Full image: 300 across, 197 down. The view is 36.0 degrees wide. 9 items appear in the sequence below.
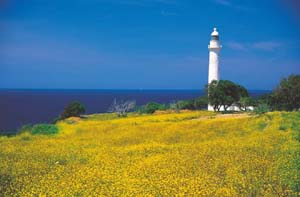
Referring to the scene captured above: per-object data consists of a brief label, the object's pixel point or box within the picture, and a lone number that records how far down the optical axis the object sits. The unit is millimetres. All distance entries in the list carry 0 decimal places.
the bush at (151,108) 45156
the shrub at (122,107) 48056
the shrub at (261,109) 28892
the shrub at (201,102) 45509
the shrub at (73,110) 50188
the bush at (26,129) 24162
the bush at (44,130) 22259
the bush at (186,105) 49156
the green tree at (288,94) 32875
